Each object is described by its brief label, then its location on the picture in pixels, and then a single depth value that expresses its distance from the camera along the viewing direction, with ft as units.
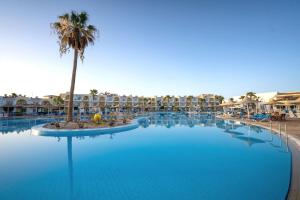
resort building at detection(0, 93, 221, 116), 155.80
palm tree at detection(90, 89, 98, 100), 173.04
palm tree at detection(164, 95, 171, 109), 231.50
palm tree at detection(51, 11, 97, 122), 52.37
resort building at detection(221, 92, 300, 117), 68.08
